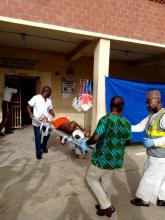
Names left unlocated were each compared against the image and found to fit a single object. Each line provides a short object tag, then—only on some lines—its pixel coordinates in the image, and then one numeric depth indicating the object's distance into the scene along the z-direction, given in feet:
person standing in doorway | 27.60
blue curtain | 20.88
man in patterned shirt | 9.56
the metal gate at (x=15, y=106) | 30.53
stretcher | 13.48
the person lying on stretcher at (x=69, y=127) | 15.55
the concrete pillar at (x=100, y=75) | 20.85
